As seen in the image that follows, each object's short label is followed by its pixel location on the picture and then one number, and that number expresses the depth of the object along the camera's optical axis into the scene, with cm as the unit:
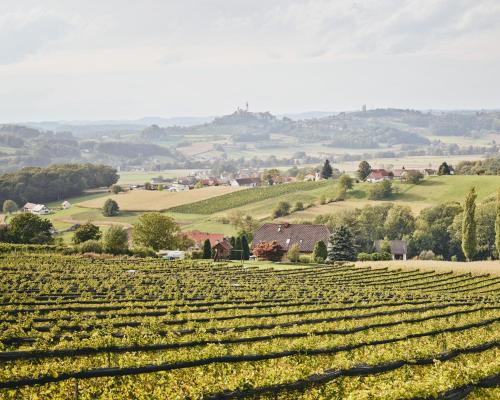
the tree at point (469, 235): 8675
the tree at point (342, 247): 8925
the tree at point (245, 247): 8600
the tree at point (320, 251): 8670
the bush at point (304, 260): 8254
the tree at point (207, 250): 8431
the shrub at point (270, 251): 8261
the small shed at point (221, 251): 8541
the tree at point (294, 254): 8244
